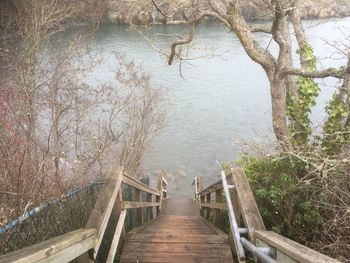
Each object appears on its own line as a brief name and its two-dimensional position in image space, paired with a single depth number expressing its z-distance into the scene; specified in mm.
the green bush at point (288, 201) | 6738
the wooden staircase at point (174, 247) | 4055
